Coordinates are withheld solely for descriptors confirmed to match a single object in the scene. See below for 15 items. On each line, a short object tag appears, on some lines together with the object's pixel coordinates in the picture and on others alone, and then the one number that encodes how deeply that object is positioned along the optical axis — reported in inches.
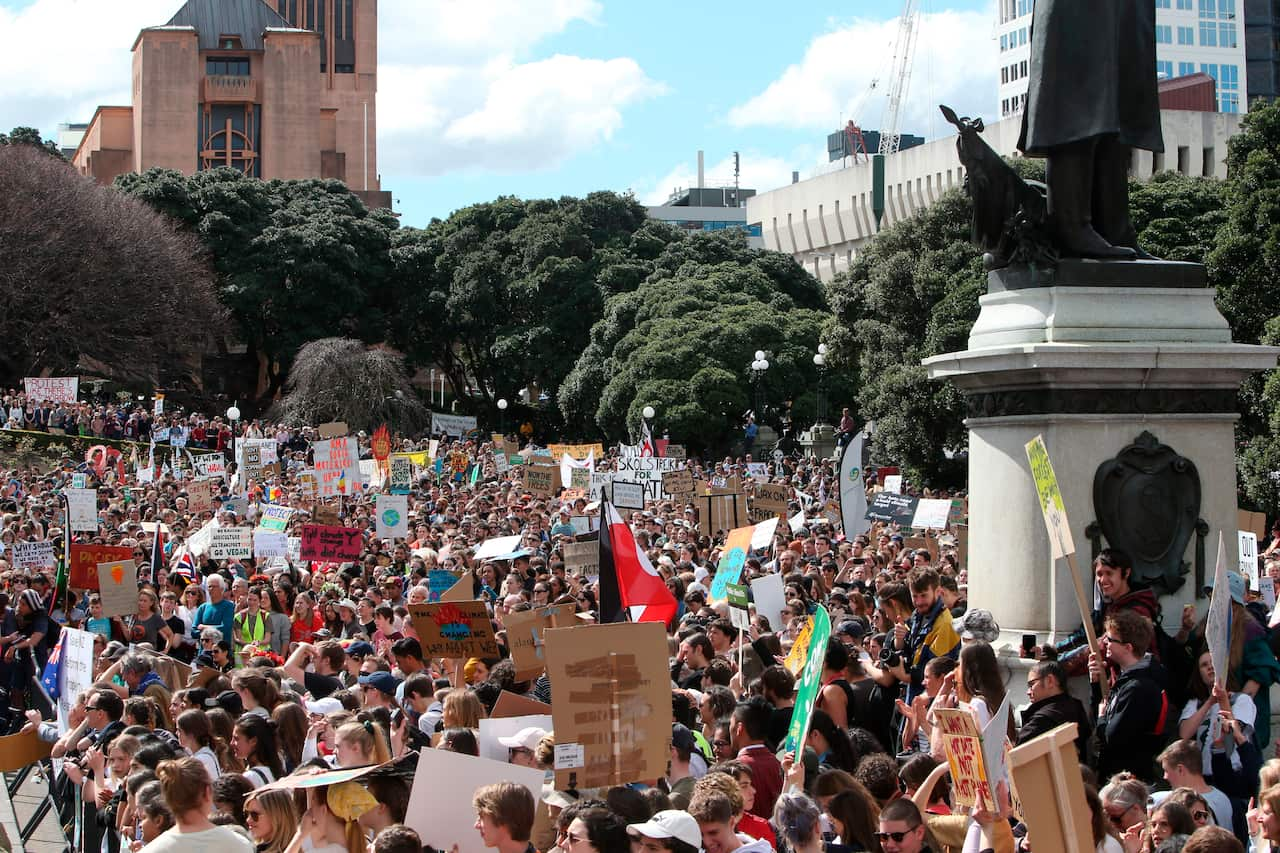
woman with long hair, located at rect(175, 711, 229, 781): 328.2
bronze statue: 427.8
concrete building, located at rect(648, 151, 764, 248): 5846.5
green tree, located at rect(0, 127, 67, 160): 2928.2
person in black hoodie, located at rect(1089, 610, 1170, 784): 312.0
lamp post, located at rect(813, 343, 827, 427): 2149.4
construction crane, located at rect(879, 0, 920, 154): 5408.5
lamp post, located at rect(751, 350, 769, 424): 2030.0
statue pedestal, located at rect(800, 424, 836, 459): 2049.7
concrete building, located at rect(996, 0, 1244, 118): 4763.8
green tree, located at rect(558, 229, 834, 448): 2073.1
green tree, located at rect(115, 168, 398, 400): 2620.6
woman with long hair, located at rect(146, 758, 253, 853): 246.7
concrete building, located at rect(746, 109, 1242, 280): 2659.9
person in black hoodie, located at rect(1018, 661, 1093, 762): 304.8
